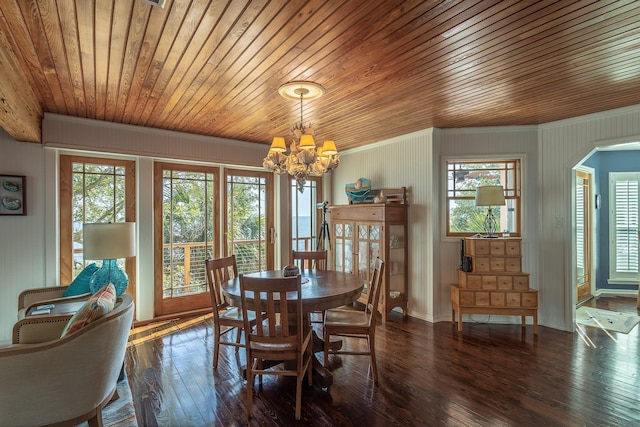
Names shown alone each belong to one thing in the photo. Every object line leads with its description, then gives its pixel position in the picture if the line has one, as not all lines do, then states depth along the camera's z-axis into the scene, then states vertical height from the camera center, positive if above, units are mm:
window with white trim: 5234 -245
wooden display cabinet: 4074 -450
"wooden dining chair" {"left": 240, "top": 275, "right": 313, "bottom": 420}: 2057 -796
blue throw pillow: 2830 -639
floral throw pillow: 1814 -588
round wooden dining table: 2301 -623
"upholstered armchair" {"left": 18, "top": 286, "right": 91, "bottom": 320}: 2624 -712
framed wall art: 3211 +223
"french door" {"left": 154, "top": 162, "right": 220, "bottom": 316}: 4160 -257
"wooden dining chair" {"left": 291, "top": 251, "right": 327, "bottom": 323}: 3644 -497
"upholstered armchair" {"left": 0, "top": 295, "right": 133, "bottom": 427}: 1592 -869
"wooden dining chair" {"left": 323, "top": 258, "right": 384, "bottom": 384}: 2557 -933
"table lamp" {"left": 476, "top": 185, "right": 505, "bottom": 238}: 3623 +191
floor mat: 3773 -1414
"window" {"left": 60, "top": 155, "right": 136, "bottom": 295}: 3588 +190
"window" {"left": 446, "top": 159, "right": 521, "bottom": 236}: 4137 +293
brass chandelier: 2583 +535
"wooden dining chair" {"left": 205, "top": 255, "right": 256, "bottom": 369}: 2766 -906
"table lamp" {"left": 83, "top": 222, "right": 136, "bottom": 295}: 2697 -291
